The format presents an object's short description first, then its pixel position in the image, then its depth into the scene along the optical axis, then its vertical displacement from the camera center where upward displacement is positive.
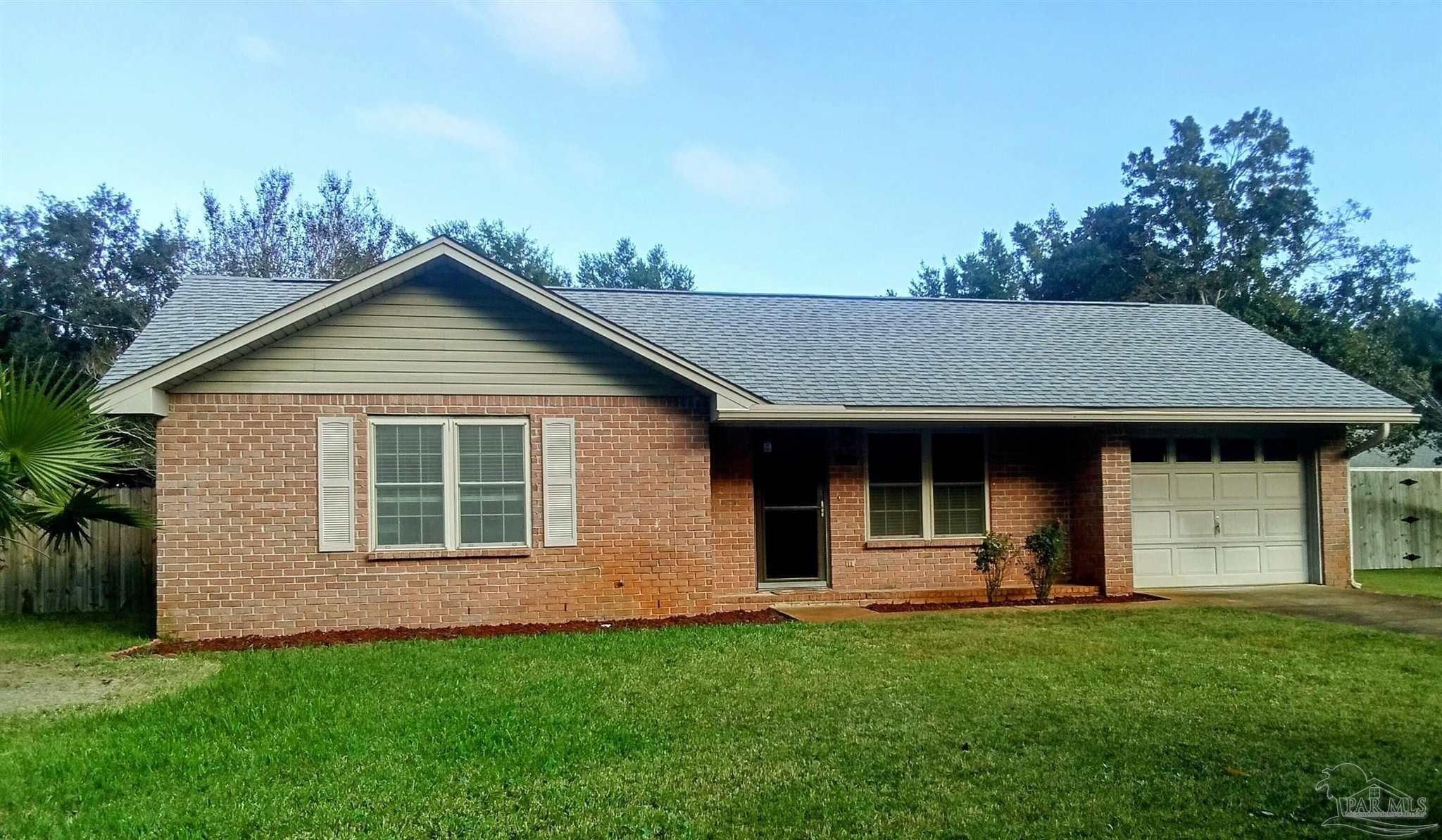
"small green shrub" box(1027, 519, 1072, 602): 13.31 -1.12
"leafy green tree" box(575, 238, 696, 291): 58.69 +11.58
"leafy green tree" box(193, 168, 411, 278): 31.88 +7.47
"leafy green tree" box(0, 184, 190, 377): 29.91 +6.24
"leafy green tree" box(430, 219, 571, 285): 51.12 +11.54
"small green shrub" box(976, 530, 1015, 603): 13.41 -1.17
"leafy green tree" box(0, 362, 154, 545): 8.51 +0.25
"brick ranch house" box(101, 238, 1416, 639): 11.13 +0.20
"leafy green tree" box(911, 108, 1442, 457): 35.38 +8.14
